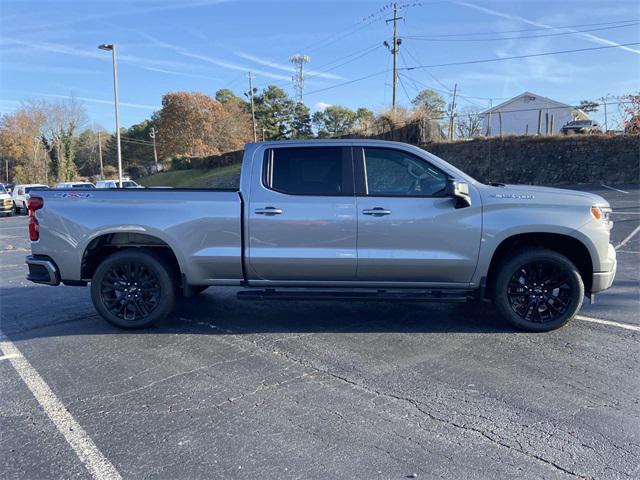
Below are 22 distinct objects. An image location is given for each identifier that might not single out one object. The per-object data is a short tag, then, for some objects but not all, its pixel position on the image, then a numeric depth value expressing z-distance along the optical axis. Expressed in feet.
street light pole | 93.90
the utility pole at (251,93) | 197.59
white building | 132.46
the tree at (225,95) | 257.46
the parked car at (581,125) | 82.17
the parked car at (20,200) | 97.51
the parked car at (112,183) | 97.60
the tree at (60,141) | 202.69
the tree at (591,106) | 82.87
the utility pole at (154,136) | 215.84
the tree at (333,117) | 239.30
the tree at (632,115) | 81.61
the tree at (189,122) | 211.61
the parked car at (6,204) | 91.50
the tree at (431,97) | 188.85
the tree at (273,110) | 229.45
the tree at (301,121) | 230.68
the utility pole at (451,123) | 96.36
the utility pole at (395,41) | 130.93
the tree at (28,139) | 204.33
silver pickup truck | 16.52
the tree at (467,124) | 98.68
